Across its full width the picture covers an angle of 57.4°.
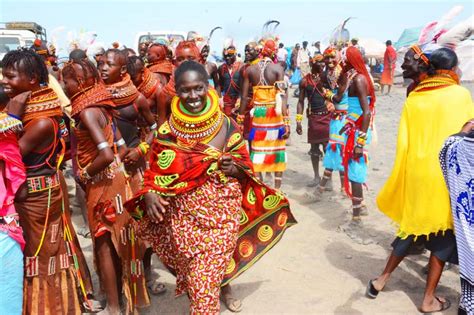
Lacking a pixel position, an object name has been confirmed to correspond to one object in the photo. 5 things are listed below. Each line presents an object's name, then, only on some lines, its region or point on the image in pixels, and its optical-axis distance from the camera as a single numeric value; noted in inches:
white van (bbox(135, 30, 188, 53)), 471.2
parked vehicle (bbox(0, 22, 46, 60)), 463.5
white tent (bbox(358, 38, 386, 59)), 914.7
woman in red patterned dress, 111.4
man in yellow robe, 128.6
